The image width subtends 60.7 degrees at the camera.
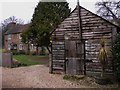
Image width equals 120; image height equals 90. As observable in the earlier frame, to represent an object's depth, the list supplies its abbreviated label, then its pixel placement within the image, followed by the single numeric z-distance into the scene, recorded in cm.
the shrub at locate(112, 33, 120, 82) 614
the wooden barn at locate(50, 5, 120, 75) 720
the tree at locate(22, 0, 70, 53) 1182
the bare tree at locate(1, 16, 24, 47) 3822
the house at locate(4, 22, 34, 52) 2840
